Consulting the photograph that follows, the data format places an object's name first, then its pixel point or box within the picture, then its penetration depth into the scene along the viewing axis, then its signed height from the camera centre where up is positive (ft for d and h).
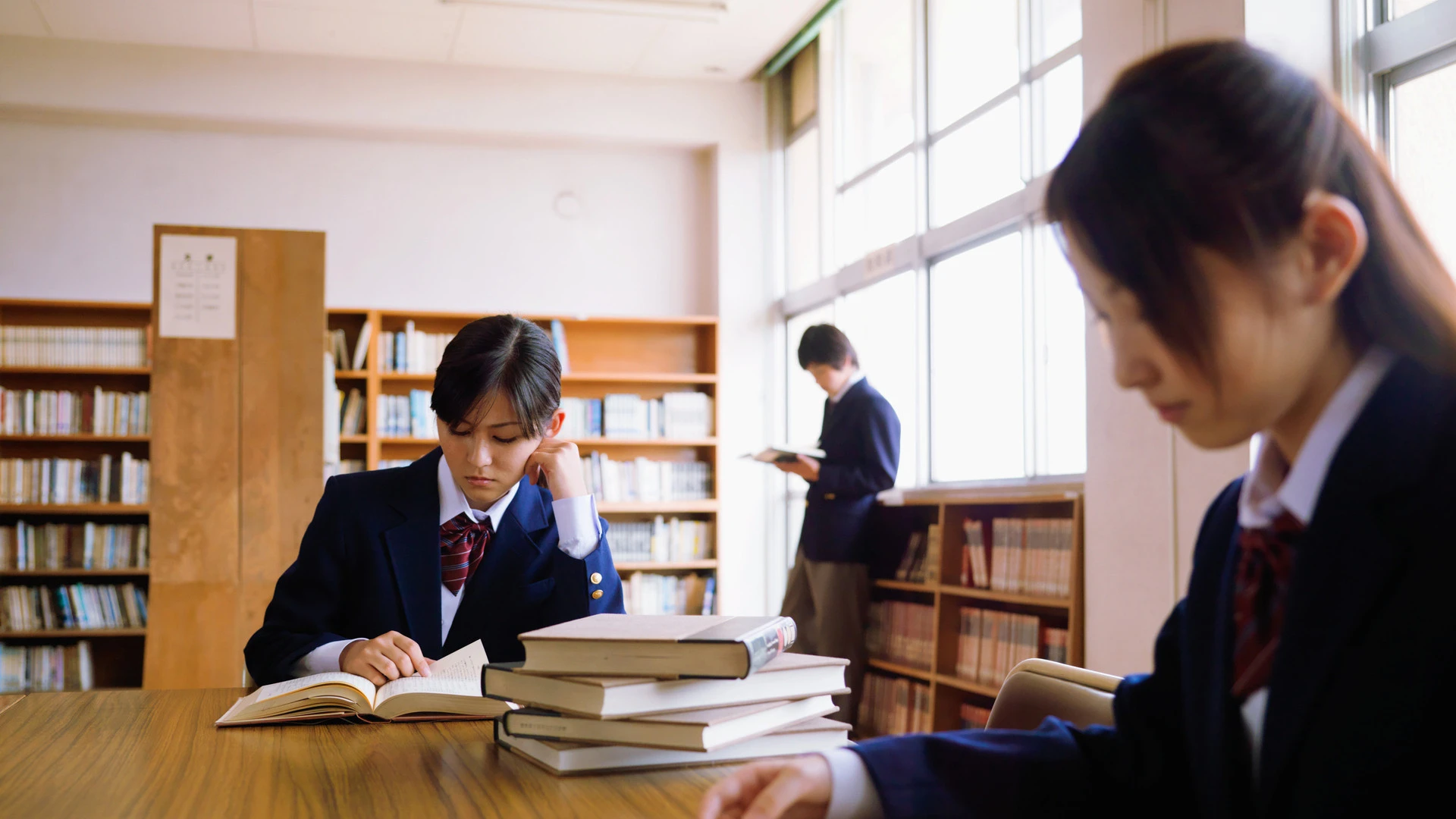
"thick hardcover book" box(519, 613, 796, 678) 3.07 -0.52
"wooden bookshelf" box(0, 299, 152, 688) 19.52 +0.29
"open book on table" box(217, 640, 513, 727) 4.14 -0.89
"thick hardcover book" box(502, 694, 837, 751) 3.13 -0.76
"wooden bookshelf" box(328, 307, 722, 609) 20.98 +1.79
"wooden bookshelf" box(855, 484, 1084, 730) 13.10 -1.64
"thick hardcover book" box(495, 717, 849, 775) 3.26 -0.86
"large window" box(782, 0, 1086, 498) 14.56 +3.54
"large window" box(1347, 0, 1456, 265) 9.43 +3.18
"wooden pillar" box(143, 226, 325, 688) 14.01 +0.04
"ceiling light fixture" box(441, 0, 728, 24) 18.88 +7.60
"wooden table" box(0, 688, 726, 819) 2.98 -0.93
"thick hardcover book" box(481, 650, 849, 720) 3.09 -0.66
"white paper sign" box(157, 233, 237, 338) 13.96 +2.12
